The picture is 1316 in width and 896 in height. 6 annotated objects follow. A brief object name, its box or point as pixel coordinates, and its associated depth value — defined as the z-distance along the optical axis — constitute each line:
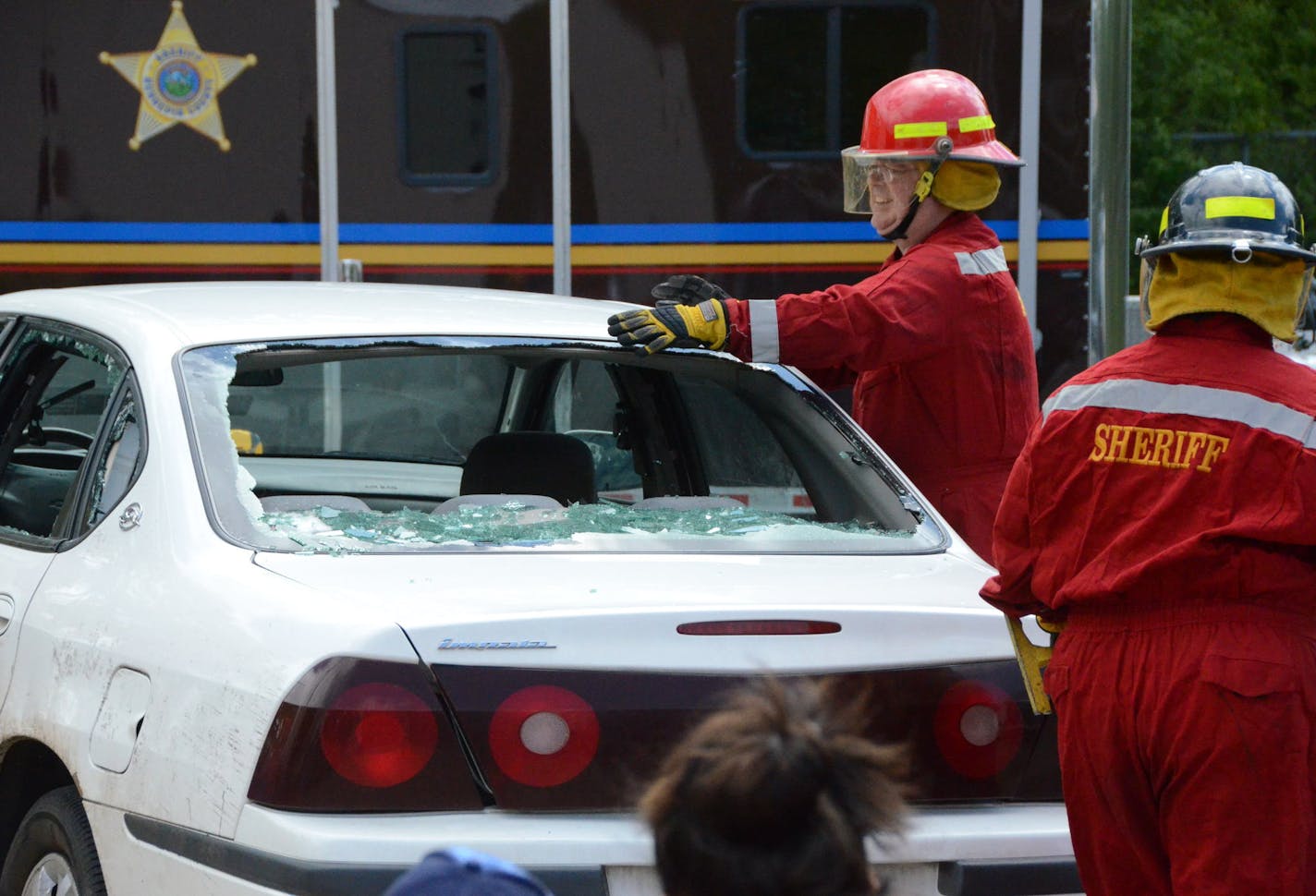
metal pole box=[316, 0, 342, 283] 14.84
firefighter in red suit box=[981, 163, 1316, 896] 5.23
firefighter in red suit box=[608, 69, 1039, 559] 7.71
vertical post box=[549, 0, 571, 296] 14.70
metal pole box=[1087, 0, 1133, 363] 13.43
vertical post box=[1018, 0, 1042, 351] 14.50
